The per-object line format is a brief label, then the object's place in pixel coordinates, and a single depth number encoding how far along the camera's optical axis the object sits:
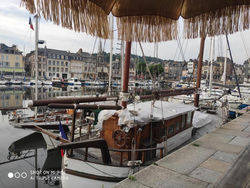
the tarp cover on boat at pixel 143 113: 6.23
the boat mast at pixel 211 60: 21.51
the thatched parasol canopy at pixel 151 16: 2.21
